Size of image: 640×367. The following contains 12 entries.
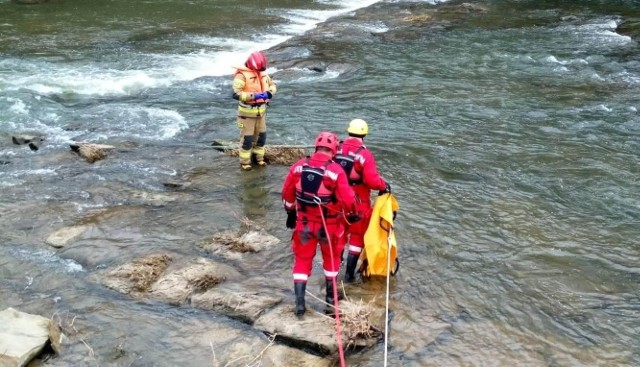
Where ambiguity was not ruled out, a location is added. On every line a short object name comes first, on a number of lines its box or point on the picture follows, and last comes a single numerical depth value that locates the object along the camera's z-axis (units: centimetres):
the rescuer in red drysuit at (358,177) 673
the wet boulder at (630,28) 2148
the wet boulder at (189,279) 686
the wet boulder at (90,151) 1110
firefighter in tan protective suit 970
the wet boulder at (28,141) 1166
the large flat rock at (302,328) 594
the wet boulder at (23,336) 534
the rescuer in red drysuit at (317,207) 602
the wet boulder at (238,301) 650
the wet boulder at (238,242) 793
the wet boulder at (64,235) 804
